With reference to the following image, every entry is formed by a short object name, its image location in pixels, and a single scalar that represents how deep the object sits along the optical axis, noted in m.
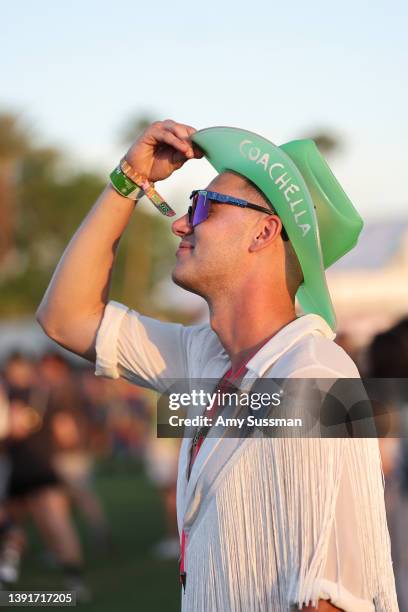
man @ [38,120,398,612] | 4.29
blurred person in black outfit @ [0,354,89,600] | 15.77
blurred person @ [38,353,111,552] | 17.68
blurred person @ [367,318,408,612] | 9.26
